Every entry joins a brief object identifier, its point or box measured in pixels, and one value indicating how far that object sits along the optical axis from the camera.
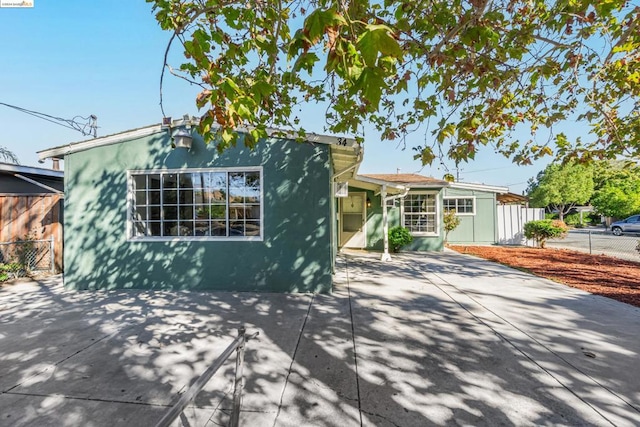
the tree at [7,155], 12.18
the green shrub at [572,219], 34.91
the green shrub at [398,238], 10.73
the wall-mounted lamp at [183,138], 5.59
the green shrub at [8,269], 6.57
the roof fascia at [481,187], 13.37
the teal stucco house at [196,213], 5.65
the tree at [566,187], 30.11
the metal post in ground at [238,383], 1.89
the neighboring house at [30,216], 7.13
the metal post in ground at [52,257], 7.27
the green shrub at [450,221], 12.76
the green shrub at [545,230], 12.21
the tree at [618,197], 24.95
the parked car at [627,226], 19.81
